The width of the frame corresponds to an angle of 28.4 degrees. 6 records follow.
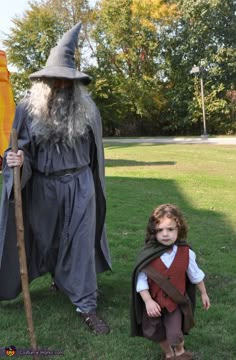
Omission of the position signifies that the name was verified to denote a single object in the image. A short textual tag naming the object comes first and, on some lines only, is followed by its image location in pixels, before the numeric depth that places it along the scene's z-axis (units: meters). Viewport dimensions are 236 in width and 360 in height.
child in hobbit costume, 2.79
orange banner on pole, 7.96
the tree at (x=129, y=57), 35.28
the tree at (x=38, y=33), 34.75
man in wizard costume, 3.53
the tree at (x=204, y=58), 33.84
